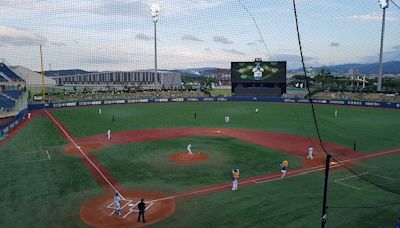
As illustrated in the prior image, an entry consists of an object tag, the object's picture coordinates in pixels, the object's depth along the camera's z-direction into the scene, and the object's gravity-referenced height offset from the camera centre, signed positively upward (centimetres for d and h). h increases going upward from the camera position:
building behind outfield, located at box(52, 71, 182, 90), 10712 +147
